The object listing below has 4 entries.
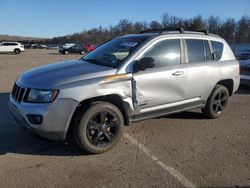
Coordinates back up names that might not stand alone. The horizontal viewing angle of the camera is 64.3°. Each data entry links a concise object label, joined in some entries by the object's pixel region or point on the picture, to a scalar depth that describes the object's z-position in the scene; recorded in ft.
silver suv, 9.15
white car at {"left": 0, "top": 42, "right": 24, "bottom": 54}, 91.50
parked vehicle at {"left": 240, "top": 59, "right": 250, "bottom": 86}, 21.62
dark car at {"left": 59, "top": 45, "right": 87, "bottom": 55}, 100.69
